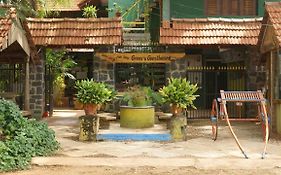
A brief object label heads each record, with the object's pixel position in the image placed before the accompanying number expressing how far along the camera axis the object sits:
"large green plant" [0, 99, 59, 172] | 8.19
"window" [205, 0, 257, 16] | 18.14
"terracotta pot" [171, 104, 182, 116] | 11.66
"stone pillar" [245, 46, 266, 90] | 16.03
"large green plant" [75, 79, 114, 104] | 11.59
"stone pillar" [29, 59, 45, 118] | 16.03
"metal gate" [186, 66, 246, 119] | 16.58
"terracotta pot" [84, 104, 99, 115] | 11.70
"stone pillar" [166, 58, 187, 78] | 15.87
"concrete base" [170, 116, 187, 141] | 11.38
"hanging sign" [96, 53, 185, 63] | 15.35
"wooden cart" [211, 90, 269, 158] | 10.71
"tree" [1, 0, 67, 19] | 9.74
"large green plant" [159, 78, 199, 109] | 11.63
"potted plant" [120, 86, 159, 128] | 12.94
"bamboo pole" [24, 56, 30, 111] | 14.97
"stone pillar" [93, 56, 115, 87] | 15.85
